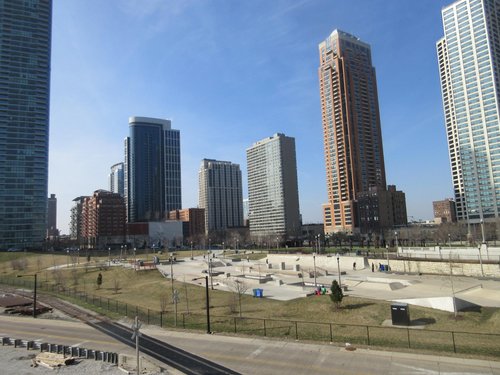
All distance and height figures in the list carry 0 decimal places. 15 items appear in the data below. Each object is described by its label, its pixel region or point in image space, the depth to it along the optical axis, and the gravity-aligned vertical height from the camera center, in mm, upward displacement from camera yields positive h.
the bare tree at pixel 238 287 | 46219 -7554
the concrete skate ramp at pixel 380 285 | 47438 -7782
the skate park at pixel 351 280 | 41091 -7828
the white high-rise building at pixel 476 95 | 169375 +56781
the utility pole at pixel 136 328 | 19903 -4779
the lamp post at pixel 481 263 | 53138 -6016
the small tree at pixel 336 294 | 36094 -6395
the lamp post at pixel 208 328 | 31066 -7808
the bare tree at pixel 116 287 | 62262 -8408
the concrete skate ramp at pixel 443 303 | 35125 -7750
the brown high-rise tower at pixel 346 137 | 187125 +44207
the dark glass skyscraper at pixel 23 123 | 171625 +54451
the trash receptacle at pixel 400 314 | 31277 -7503
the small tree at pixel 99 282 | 66844 -7784
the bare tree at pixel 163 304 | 42438 -8153
